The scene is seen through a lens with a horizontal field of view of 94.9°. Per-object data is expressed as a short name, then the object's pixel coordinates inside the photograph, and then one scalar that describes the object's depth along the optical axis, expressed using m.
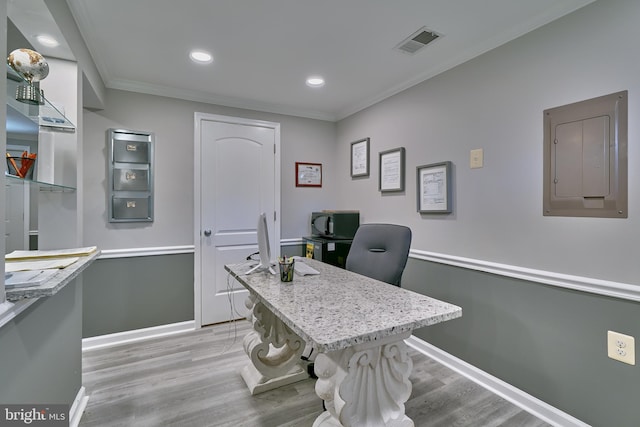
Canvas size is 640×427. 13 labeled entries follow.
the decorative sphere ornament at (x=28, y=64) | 1.20
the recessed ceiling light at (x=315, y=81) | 2.65
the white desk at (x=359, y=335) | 1.02
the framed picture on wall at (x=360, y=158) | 3.20
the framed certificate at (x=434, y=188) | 2.34
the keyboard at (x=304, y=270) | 1.76
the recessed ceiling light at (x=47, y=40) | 1.52
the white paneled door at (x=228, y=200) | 3.01
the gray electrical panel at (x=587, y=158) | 1.47
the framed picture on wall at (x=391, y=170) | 2.75
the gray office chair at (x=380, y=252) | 1.84
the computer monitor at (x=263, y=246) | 1.78
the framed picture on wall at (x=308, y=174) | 3.55
